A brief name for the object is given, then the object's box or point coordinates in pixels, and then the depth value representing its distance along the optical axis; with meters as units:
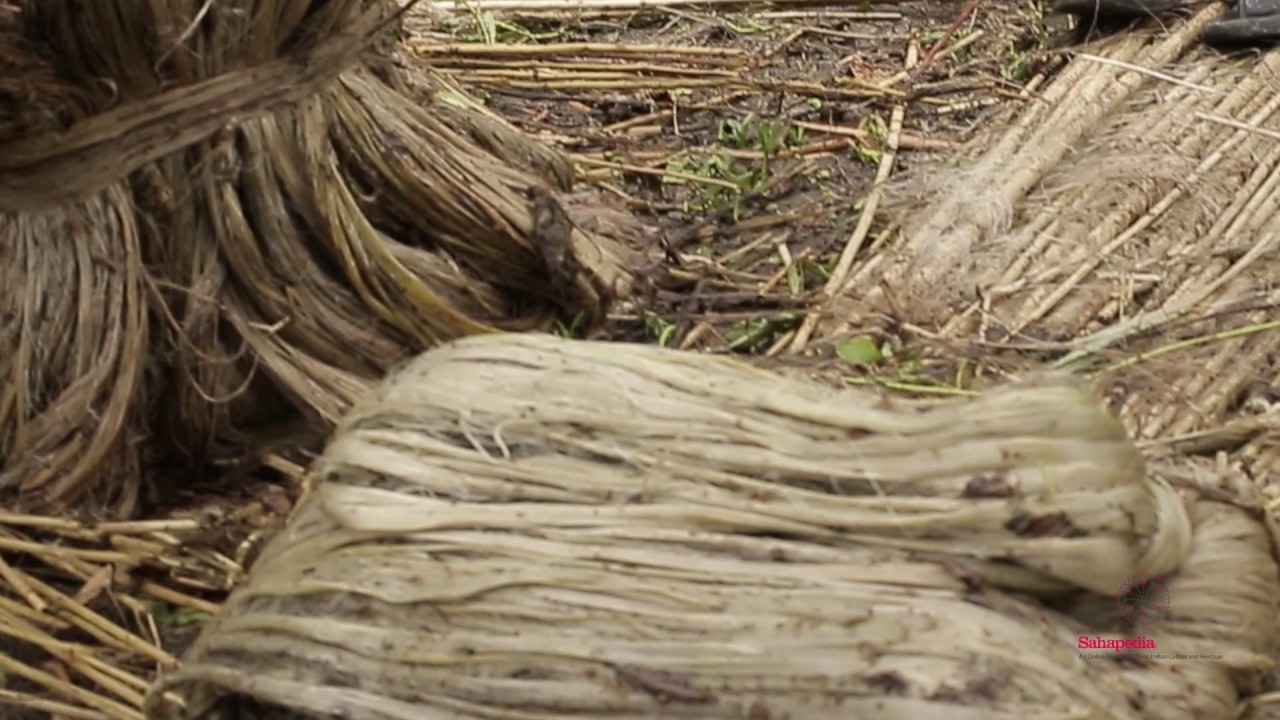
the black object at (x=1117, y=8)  2.46
